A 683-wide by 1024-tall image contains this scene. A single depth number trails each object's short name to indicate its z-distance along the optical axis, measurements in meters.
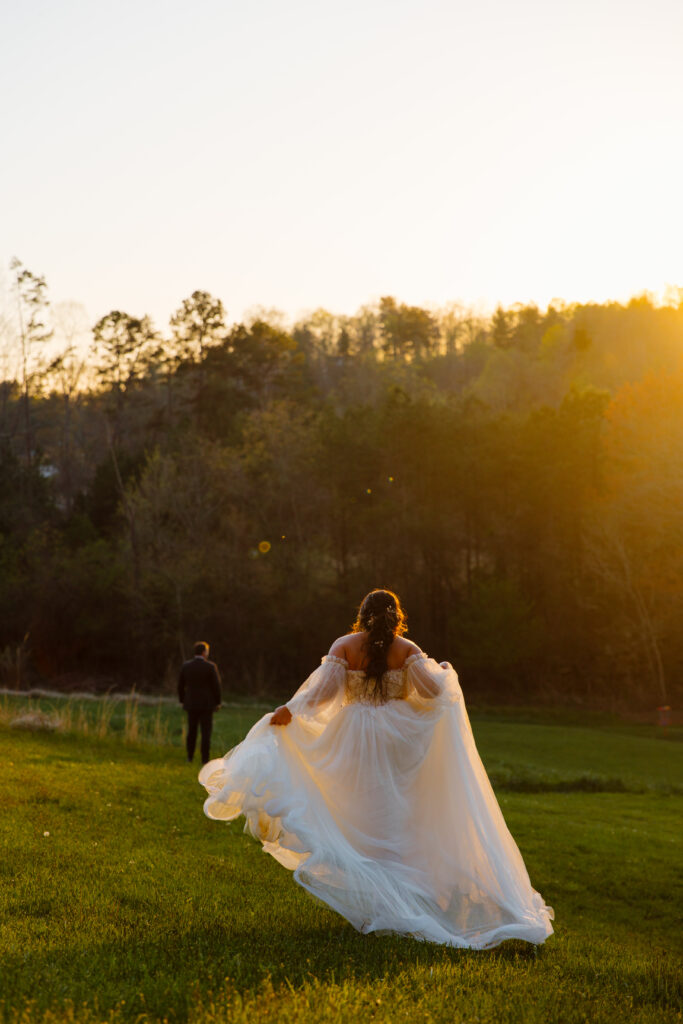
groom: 16.58
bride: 6.83
